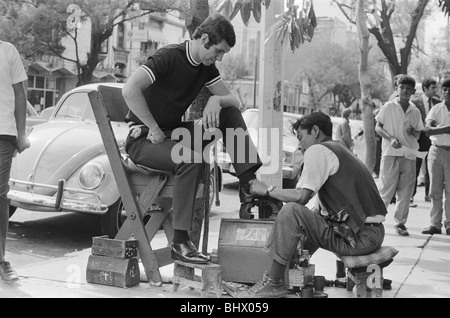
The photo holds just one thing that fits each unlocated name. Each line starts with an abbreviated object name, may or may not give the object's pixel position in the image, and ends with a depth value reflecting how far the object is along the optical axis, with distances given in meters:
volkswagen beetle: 6.76
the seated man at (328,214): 4.00
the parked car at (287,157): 12.53
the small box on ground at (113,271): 4.28
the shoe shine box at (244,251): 4.22
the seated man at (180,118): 4.18
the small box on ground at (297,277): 4.18
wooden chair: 4.42
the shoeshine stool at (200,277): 4.07
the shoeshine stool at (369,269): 4.11
